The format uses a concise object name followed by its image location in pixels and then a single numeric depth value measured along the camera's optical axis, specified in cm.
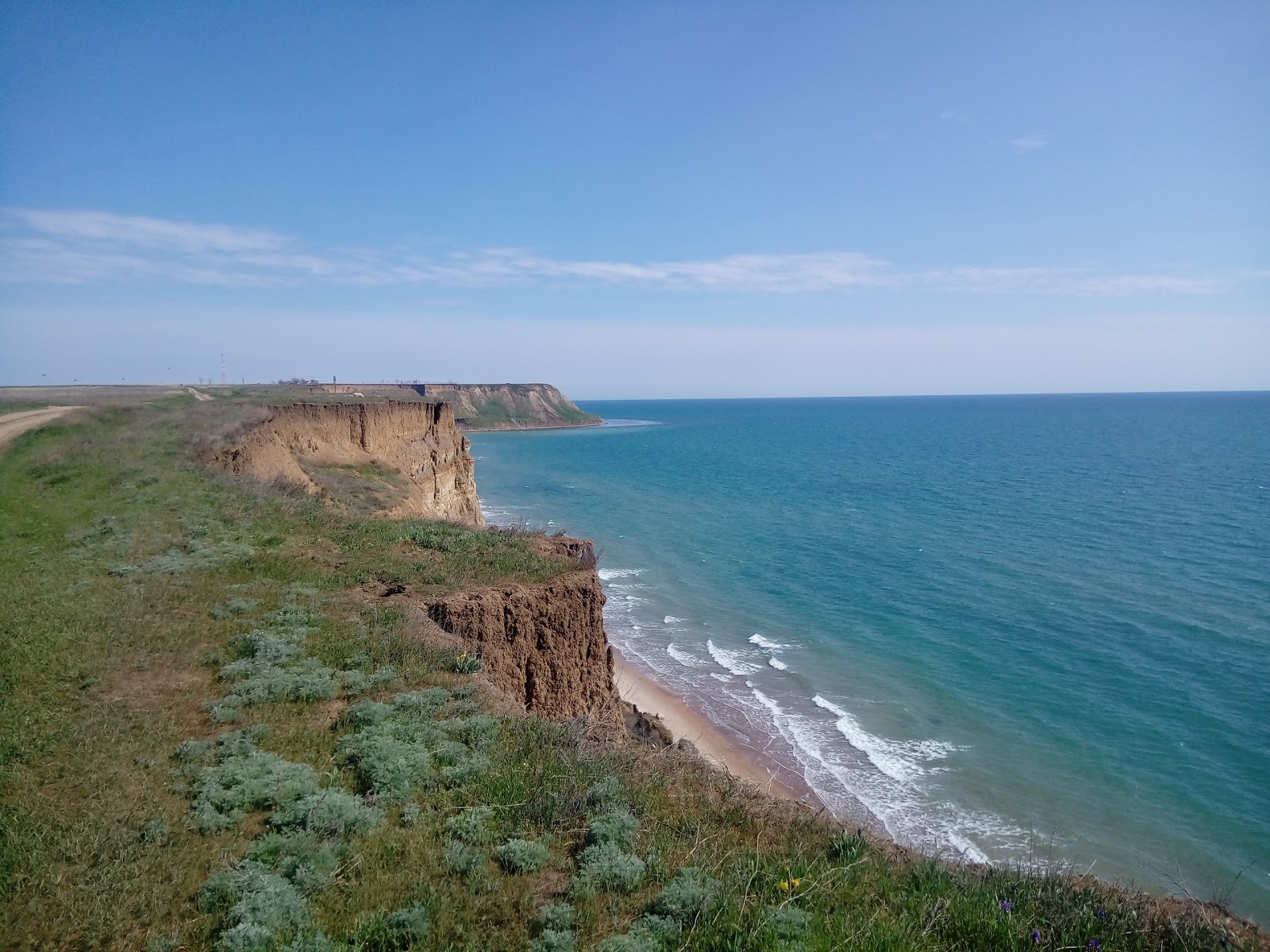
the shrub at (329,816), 757
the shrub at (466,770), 873
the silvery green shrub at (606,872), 690
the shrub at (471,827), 758
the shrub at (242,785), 775
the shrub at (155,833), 723
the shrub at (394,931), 612
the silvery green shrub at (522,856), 719
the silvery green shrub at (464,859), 710
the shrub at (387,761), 845
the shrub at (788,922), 620
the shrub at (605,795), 839
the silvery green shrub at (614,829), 769
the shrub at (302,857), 684
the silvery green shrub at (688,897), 652
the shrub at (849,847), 773
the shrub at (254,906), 603
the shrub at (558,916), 639
